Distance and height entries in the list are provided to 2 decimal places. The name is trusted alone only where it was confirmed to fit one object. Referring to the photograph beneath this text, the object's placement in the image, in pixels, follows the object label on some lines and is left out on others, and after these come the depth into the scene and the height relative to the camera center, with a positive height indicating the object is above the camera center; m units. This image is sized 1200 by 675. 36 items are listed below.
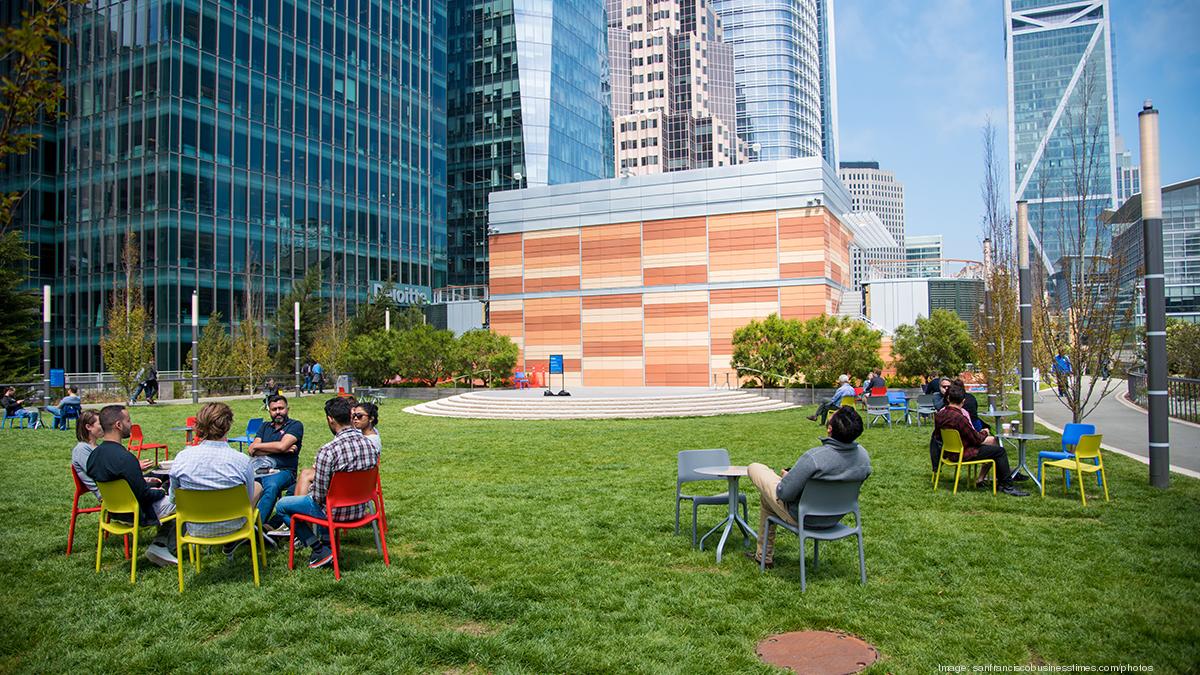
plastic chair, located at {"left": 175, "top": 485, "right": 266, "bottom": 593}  6.24 -1.32
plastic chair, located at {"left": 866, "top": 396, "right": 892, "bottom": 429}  19.67 -1.65
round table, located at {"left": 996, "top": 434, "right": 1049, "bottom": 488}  10.41 -1.60
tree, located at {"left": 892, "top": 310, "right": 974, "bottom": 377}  29.00 -0.14
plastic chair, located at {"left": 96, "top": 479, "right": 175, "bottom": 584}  6.82 -1.36
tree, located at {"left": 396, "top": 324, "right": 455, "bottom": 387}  34.16 -0.38
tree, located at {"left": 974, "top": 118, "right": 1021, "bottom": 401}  18.78 +0.85
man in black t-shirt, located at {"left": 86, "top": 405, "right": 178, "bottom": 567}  6.91 -1.12
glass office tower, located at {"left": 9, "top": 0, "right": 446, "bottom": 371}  46.47 +12.25
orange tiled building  33.66 +3.78
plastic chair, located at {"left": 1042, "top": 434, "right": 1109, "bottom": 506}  9.50 -1.46
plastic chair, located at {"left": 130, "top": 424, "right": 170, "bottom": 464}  11.93 -1.49
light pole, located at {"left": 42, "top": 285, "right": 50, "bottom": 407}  24.44 +0.00
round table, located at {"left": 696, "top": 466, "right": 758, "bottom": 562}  7.40 -1.55
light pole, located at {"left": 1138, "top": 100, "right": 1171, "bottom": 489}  10.27 +0.56
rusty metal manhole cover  4.79 -2.01
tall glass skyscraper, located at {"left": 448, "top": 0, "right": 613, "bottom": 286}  77.00 +24.97
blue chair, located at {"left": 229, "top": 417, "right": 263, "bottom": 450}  11.93 -1.36
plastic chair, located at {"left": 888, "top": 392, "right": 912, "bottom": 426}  20.47 -1.66
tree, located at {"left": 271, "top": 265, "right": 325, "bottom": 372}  42.36 +1.42
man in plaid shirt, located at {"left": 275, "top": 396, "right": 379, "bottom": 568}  6.77 -1.10
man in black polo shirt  7.79 -1.09
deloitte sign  59.47 +4.37
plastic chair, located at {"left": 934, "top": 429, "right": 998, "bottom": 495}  10.25 -1.41
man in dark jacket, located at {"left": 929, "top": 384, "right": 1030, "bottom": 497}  10.30 -1.34
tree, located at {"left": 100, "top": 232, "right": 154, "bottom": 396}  29.20 +0.18
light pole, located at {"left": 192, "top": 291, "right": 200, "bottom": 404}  29.28 -0.65
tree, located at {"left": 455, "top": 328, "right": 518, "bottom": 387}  34.50 -0.42
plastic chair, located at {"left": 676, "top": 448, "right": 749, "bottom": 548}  7.99 -1.23
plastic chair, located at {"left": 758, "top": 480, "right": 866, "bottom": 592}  6.33 -1.34
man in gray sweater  6.30 -1.01
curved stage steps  23.75 -1.95
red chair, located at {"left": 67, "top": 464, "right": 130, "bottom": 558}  7.36 -1.54
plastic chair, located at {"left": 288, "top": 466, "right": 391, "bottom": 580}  6.60 -1.31
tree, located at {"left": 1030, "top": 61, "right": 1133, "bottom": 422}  13.26 +1.30
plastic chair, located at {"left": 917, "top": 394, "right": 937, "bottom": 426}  19.16 -1.57
